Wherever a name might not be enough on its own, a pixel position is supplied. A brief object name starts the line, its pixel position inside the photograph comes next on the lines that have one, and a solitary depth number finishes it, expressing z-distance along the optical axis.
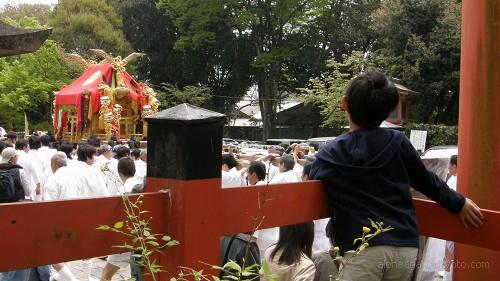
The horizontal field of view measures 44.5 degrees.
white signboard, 16.70
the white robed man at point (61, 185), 6.73
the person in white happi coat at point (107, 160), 8.41
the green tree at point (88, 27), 37.59
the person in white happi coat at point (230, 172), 7.54
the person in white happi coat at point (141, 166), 8.73
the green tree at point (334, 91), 27.84
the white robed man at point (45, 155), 10.33
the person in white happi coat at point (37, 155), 9.62
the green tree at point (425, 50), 24.28
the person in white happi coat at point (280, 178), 6.38
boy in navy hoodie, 2.21
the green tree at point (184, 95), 34.72
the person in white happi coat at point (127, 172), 6.93
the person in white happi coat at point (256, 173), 6.96
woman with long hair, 3.67
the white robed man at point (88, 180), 6.96
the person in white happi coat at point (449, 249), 5.68
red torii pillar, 2.76
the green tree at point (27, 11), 45.02
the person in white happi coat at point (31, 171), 9.19
